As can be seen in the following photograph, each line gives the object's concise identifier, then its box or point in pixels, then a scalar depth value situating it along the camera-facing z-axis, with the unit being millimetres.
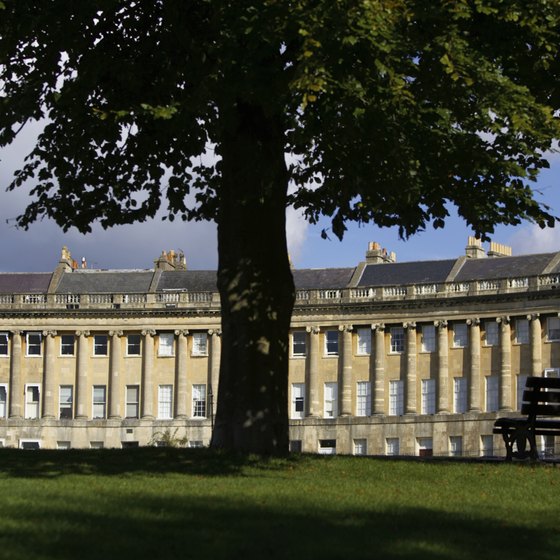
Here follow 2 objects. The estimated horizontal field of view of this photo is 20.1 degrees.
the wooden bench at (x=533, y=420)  27547
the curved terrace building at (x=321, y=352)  102500
